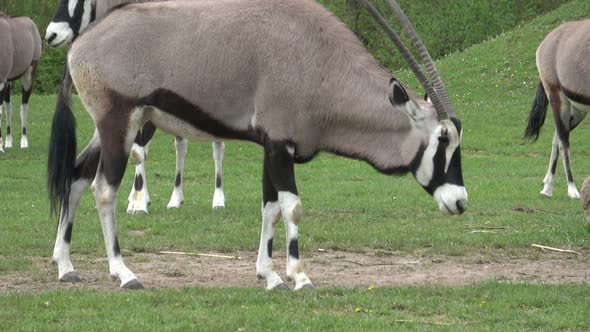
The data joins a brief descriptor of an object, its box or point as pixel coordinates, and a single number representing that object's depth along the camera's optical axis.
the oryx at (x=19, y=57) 21.11
